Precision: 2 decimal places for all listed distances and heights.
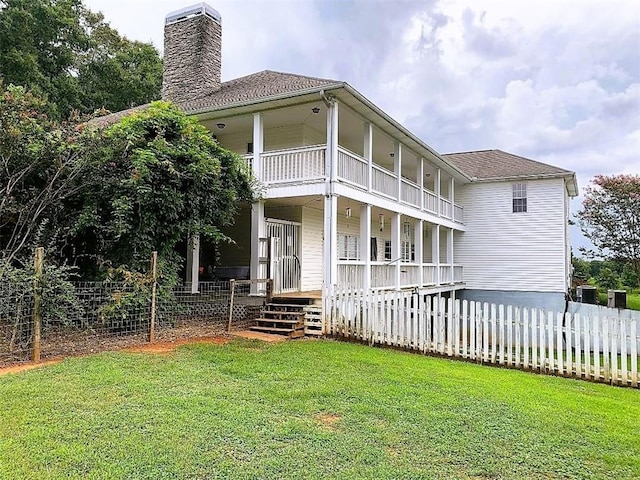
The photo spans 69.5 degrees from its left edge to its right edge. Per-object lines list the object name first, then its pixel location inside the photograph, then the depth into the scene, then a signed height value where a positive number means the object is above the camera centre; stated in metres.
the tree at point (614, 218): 25.08 +3.44
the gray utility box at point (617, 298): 17.23 -0.71
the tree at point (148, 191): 9.64 +1.84
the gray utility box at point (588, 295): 20.75 -0.73
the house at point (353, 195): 12.09 +2.84
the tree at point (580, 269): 33.22 +0.73
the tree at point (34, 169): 9.55 +2.26
